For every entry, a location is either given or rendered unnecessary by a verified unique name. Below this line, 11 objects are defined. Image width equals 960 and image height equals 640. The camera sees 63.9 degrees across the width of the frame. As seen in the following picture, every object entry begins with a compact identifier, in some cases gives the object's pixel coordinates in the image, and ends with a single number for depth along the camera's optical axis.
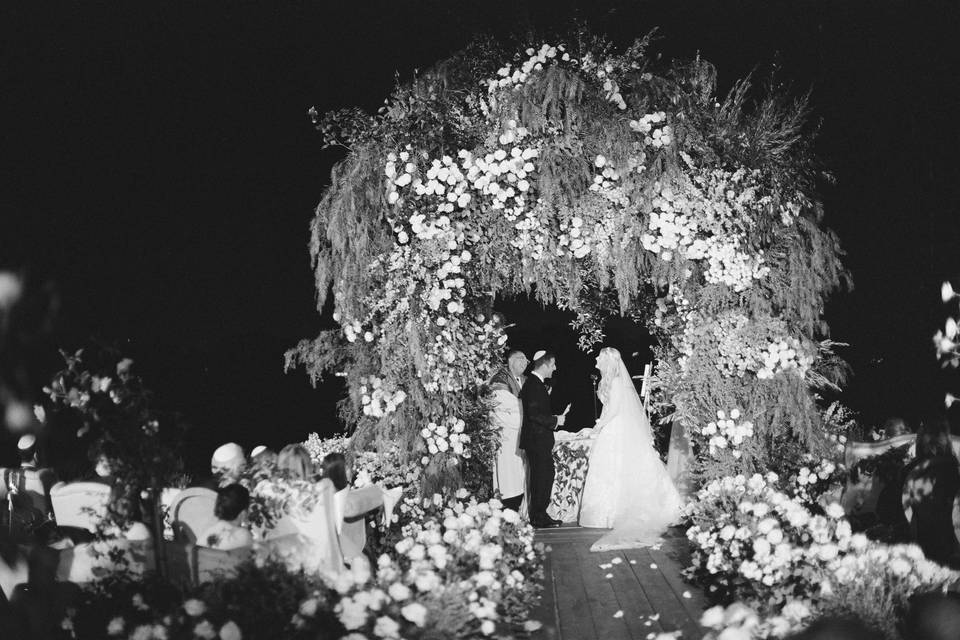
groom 7.66
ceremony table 8.22
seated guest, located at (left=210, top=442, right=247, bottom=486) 5.07
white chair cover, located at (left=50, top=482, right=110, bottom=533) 5.39
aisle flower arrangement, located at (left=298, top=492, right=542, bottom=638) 3.45
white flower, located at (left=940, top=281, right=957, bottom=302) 3.94
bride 7.44
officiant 8.33
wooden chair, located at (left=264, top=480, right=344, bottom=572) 4.33
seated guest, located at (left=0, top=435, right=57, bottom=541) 6.46
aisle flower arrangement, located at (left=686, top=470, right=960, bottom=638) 3.75
